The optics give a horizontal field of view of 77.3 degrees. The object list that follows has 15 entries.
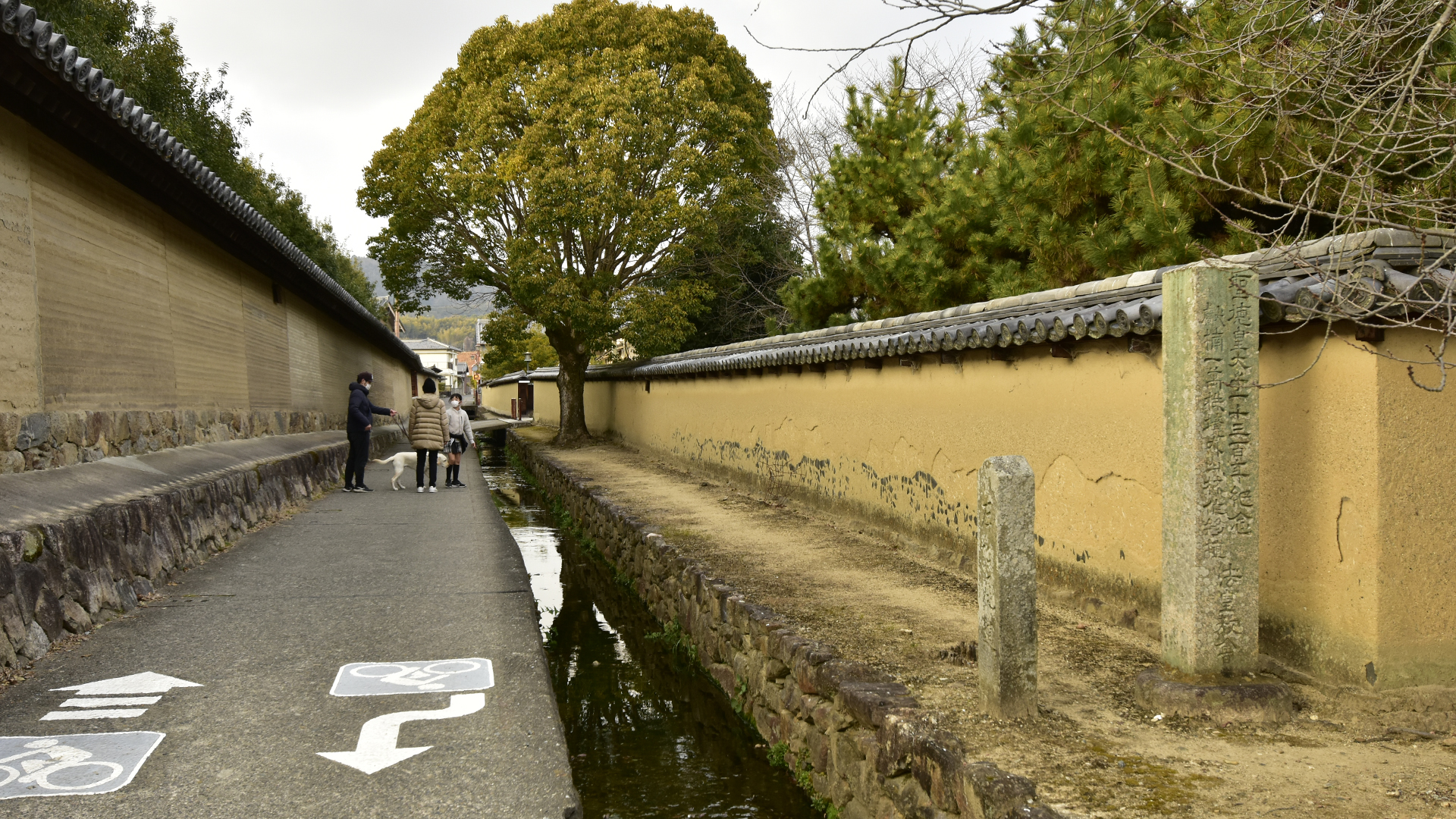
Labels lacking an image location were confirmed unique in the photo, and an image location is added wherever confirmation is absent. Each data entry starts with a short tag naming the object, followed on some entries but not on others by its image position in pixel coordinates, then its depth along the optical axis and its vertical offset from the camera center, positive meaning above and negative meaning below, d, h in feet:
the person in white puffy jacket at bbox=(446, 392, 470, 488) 50.06 -2.07
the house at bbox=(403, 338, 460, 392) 310.65 +17.66
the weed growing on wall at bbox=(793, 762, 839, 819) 15.72 -7.25
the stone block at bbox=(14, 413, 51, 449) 20.97 -0.33
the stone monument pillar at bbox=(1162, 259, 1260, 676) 13.55 -1.29
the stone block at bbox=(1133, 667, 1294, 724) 12.94 -4.62
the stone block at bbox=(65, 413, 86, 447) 23.27 -0.33
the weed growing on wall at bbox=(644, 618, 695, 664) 25.32 -7.02
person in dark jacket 43.32 -1.03
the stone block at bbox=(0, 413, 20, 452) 20.07 -0.27
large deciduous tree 60.23 +15.89
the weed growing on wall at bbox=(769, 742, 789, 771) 18.10 -7.22
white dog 46.60 -2.86
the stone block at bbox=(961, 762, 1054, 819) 10.14 -4.62
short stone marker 12.80 -2.86
